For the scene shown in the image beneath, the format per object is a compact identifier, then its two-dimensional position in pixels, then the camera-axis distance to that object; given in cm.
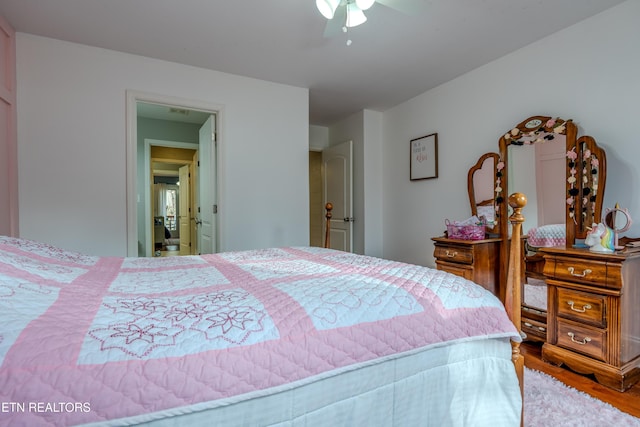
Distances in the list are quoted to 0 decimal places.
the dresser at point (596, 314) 180
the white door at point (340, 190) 440
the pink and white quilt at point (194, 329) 60
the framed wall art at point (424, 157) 349
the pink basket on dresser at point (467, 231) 269
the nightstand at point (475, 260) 260
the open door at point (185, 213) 626
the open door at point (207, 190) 327
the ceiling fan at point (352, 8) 176
